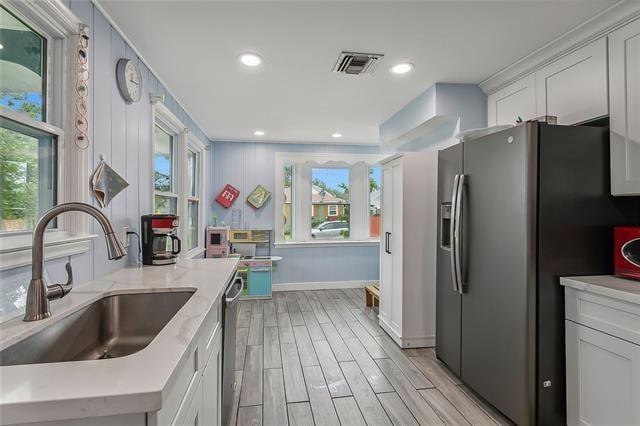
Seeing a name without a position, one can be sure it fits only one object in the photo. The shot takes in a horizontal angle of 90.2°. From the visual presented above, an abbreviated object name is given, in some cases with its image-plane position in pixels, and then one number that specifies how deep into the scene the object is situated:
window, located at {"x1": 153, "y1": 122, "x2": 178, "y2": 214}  2.95
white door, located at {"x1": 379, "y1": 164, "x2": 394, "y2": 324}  3.28
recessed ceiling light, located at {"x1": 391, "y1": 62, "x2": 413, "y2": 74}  2.42
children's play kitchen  4.65
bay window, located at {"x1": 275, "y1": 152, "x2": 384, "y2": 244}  5.26
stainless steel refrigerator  1.81
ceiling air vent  2.27
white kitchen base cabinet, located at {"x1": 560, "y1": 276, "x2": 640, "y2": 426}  1.51
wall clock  1.94
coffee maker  2.13
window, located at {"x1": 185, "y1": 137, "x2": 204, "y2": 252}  4.13
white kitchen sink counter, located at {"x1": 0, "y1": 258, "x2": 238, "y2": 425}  0.65
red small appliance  1.74
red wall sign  5.06
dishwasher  1.75
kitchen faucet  1.04
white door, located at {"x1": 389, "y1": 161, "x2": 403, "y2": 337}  3.05
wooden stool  4.16
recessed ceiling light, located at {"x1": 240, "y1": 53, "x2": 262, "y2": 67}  2.28
